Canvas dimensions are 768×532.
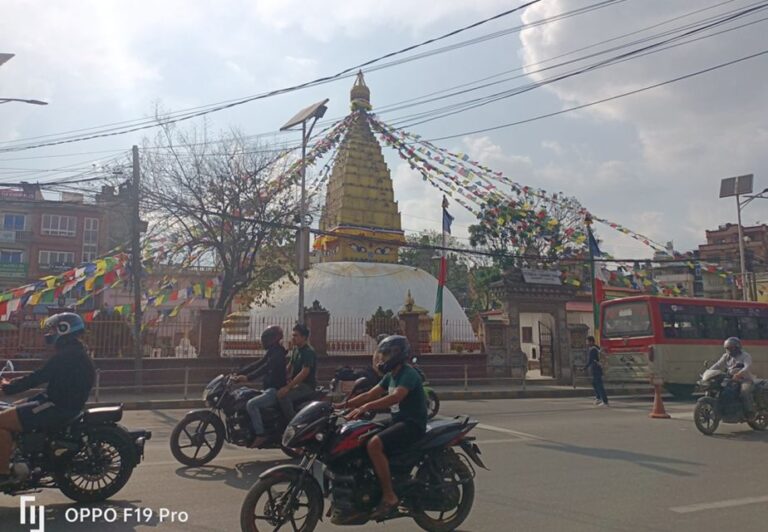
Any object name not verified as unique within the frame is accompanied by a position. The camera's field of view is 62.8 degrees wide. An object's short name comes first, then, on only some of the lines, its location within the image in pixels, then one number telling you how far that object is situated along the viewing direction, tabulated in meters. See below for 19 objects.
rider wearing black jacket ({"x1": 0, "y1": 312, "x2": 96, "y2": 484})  5.31
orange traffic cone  13.28
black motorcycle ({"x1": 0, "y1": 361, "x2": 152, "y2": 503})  5.37
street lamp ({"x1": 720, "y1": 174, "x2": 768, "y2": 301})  28.37
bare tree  20.91
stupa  29.55
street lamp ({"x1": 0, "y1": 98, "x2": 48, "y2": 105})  14.19
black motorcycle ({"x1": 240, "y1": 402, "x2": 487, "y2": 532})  4.52
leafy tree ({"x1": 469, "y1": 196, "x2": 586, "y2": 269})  24.72
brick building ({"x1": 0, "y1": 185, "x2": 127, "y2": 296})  44.72
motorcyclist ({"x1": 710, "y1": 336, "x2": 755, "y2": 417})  10.27
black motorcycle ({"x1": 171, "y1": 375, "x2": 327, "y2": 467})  7.20
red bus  18.89
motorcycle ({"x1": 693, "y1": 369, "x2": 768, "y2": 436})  10.26
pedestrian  16.55
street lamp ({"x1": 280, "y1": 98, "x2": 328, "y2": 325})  18.59
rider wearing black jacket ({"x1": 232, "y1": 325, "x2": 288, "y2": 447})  7.09
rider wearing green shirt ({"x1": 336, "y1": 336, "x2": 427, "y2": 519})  4.66
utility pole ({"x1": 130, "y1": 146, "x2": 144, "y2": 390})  17.34
